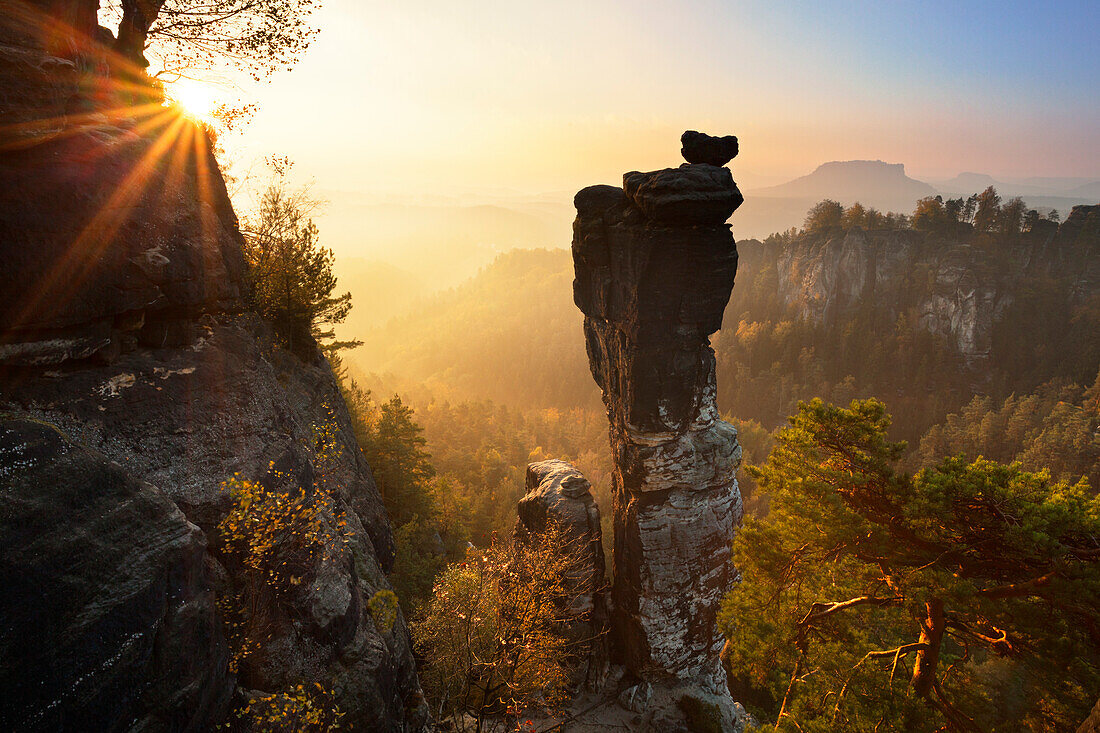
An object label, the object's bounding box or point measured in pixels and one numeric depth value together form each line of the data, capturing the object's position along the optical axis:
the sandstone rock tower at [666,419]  17.38
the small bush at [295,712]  7.88
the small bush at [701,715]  18.31
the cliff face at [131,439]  5.61
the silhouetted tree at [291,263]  14.50
